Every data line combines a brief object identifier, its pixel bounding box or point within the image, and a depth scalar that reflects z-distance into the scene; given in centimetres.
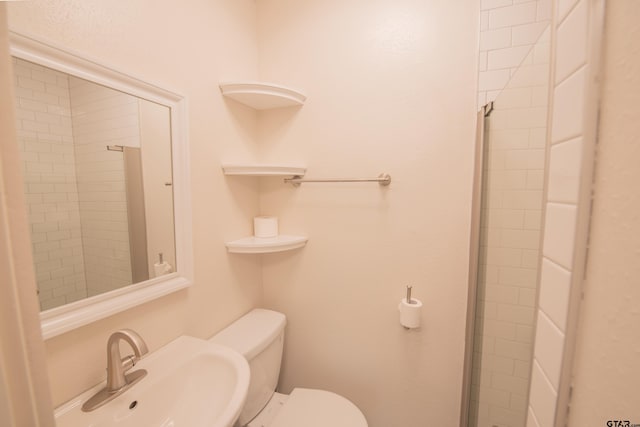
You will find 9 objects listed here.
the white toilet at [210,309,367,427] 115
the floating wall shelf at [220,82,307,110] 122
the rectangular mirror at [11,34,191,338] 67
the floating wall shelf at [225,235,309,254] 127
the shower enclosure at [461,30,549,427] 78
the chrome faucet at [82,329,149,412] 74
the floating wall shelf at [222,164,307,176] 124
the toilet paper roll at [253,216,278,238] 140
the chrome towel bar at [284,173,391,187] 126
